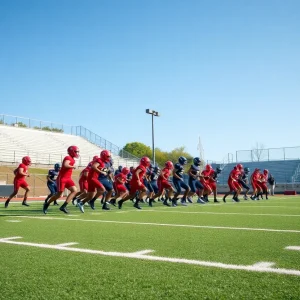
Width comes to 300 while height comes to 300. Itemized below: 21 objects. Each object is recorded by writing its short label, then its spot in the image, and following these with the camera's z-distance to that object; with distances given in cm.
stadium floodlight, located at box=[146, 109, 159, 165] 3192
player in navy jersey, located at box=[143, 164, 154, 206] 1648
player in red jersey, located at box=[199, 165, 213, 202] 1822
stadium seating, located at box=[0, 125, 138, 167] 3741
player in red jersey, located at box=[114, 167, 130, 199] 1599
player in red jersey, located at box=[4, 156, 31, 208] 1436
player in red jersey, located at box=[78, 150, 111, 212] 1180
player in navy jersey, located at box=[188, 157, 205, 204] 1667
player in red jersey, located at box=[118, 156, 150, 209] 1352
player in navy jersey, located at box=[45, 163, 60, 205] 1653
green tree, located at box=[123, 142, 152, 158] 9669
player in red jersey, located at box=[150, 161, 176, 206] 1561
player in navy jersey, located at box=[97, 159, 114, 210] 1321
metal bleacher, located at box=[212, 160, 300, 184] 3719
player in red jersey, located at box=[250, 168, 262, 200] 2058
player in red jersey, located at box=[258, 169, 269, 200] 2079
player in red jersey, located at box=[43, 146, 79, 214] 1027
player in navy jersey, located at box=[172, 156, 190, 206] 1550
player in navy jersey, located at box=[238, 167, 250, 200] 1922
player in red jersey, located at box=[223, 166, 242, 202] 1825
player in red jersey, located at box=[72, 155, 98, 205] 1478
